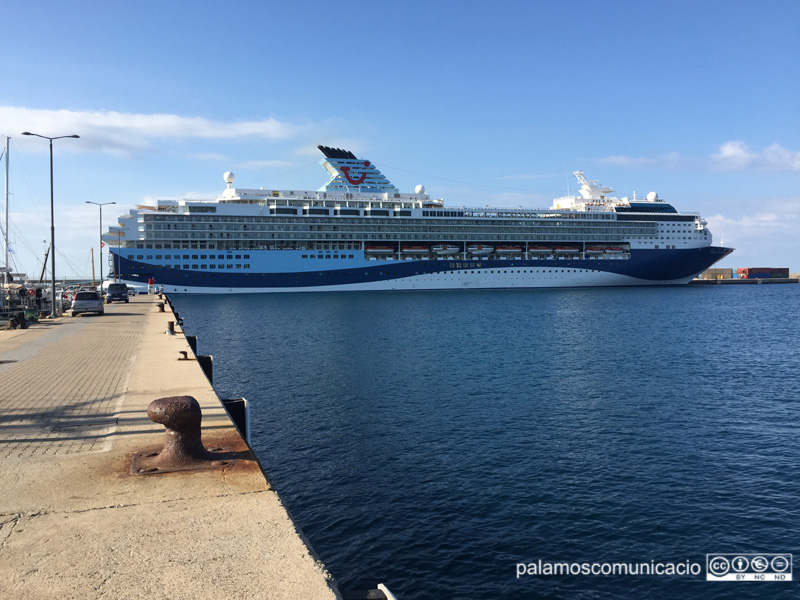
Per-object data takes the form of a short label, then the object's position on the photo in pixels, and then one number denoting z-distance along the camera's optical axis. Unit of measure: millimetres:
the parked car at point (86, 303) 36000
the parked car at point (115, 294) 51656
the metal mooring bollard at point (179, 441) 7512
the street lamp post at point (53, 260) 35281
